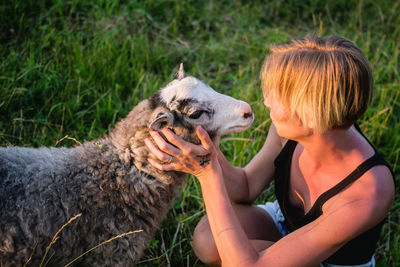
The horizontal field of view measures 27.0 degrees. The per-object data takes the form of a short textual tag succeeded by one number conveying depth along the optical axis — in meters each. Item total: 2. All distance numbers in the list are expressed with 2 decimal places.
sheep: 1.70
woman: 1.67
